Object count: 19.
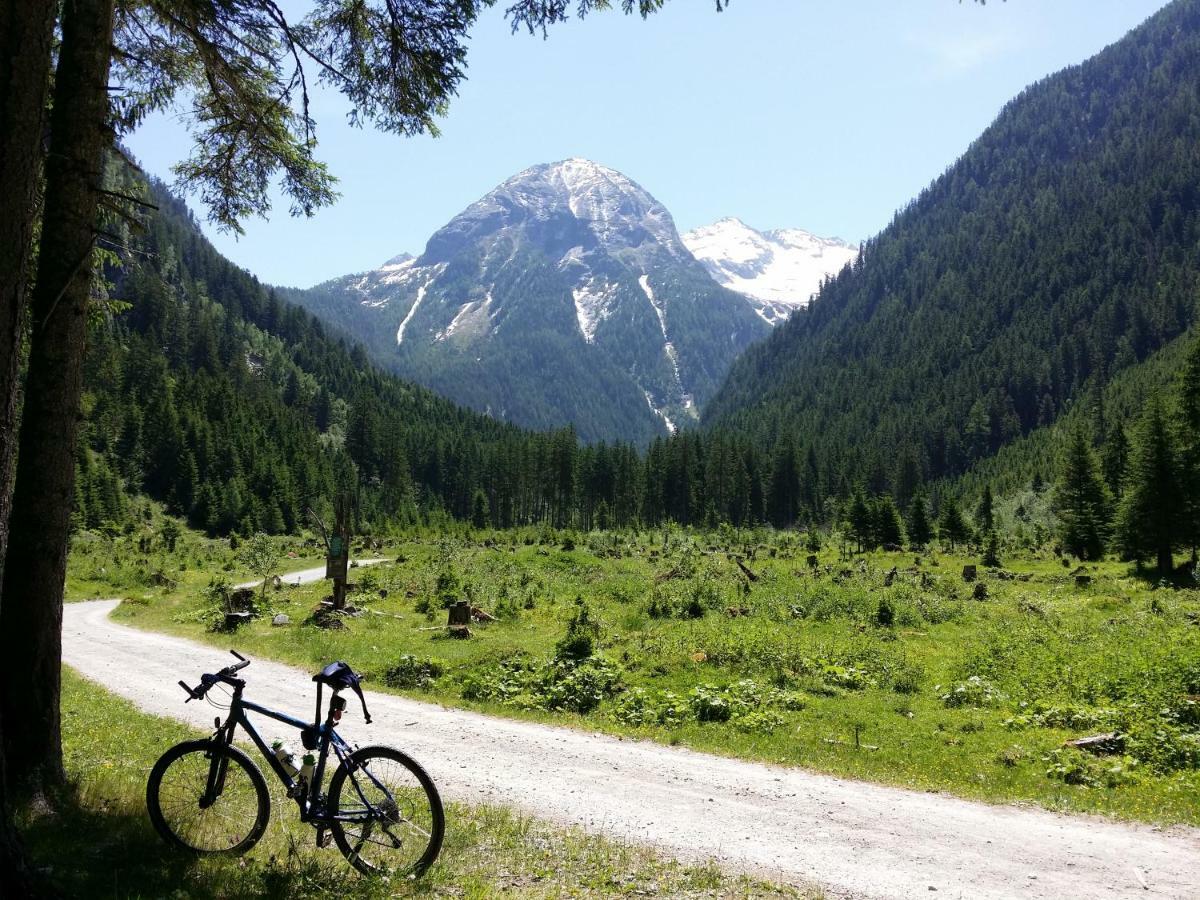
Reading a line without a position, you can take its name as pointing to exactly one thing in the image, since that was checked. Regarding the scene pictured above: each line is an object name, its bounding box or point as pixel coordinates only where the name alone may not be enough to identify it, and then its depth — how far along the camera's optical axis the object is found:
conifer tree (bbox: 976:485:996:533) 68.19
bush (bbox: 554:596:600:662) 17.06
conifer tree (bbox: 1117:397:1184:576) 35.47
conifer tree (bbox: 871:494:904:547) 65.75
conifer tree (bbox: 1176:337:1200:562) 35.06
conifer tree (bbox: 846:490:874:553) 64.50
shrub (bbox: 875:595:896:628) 22.84
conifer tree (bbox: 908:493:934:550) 69.88
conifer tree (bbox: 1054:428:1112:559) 47.22
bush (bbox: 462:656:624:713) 14.88
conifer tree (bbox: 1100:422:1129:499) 66.19
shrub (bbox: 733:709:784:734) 12.72
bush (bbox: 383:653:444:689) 16.42
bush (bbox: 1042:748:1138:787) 9.94
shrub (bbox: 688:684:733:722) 13.54
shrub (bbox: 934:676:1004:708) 13.99
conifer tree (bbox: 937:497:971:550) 63.81
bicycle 5.93
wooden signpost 25.52
